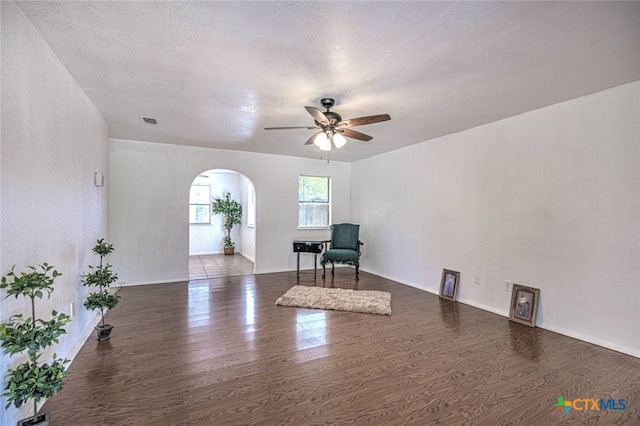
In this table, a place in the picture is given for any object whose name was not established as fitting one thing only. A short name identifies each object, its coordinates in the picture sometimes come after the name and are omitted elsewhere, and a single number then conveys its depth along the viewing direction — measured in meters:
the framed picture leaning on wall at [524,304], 3.34
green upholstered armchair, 5.56
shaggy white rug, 3.87
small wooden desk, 5.62
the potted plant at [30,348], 1.43
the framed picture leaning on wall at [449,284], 4.32
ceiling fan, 2.88
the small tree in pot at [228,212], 8.54
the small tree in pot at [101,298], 2.86
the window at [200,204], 8.51
